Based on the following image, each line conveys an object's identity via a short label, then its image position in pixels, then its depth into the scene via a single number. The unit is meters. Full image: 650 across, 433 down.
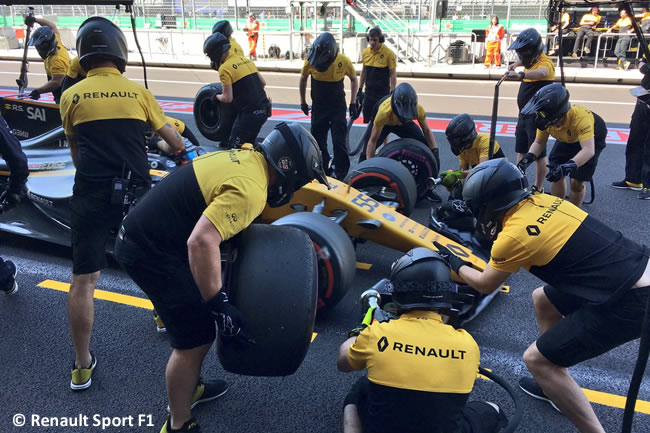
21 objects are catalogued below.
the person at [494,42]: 17.31
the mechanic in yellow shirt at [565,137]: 4.86
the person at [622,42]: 16.58
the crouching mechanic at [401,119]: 5.71
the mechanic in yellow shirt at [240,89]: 6.25
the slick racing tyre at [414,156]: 5.64
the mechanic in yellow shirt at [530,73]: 6.00
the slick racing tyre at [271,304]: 2.32
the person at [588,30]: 17.31
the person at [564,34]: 16.62
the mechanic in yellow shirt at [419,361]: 2.00
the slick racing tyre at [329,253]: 3.40
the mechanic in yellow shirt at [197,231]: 2.23
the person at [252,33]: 20.47
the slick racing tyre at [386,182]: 4.81
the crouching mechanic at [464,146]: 5.05
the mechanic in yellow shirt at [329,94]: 6.45
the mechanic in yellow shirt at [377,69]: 7.66
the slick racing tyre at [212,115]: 6.61
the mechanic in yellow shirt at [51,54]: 6.85
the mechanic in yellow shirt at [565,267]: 2.45
